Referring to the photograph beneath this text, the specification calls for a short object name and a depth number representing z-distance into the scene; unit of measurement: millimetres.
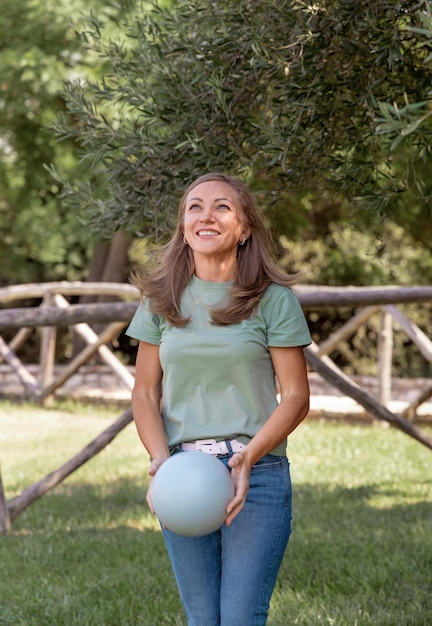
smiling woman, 4502
